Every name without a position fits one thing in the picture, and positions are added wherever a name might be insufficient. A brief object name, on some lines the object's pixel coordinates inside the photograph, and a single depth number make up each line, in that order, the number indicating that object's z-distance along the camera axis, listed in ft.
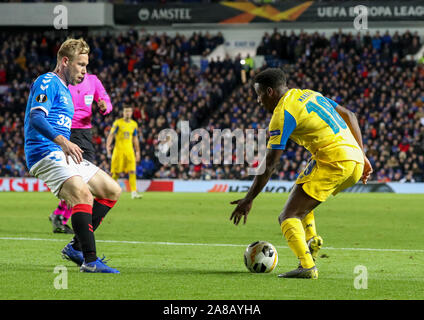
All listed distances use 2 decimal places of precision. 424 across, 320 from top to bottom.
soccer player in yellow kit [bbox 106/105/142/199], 142.31
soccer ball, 47.55
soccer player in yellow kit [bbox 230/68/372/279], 43.70
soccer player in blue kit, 45.16
